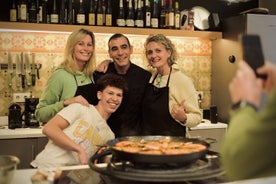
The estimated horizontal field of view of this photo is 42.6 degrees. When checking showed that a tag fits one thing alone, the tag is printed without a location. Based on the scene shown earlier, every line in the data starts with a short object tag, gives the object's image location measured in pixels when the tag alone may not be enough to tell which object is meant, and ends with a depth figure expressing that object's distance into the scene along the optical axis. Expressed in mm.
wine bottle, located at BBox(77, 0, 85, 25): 3264
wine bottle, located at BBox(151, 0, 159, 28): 3492
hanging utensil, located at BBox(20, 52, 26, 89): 3328
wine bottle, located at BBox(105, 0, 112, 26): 3344
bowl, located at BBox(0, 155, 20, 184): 1138
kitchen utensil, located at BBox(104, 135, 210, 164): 1255
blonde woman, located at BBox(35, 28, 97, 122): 2305
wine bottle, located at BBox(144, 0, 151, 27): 3479
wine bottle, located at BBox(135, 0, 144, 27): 3422
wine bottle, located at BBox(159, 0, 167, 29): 3561
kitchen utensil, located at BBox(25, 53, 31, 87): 3350
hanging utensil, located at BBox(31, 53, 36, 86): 3352
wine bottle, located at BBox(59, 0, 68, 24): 3238
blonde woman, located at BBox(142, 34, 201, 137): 2299
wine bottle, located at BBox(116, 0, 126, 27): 3359
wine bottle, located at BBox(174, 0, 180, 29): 3584
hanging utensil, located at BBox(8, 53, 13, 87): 3305
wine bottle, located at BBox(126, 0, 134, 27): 3446
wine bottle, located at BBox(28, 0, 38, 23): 3157
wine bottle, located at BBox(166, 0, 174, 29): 3541
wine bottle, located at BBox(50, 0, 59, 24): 3199
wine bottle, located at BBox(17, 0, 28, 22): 3129
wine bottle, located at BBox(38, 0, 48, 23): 3197
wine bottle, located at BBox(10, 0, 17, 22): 3127
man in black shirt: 2277
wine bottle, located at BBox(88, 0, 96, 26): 3305
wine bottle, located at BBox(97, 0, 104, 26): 3322
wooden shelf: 3031
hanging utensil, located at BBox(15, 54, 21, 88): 3328
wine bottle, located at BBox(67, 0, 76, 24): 3258
